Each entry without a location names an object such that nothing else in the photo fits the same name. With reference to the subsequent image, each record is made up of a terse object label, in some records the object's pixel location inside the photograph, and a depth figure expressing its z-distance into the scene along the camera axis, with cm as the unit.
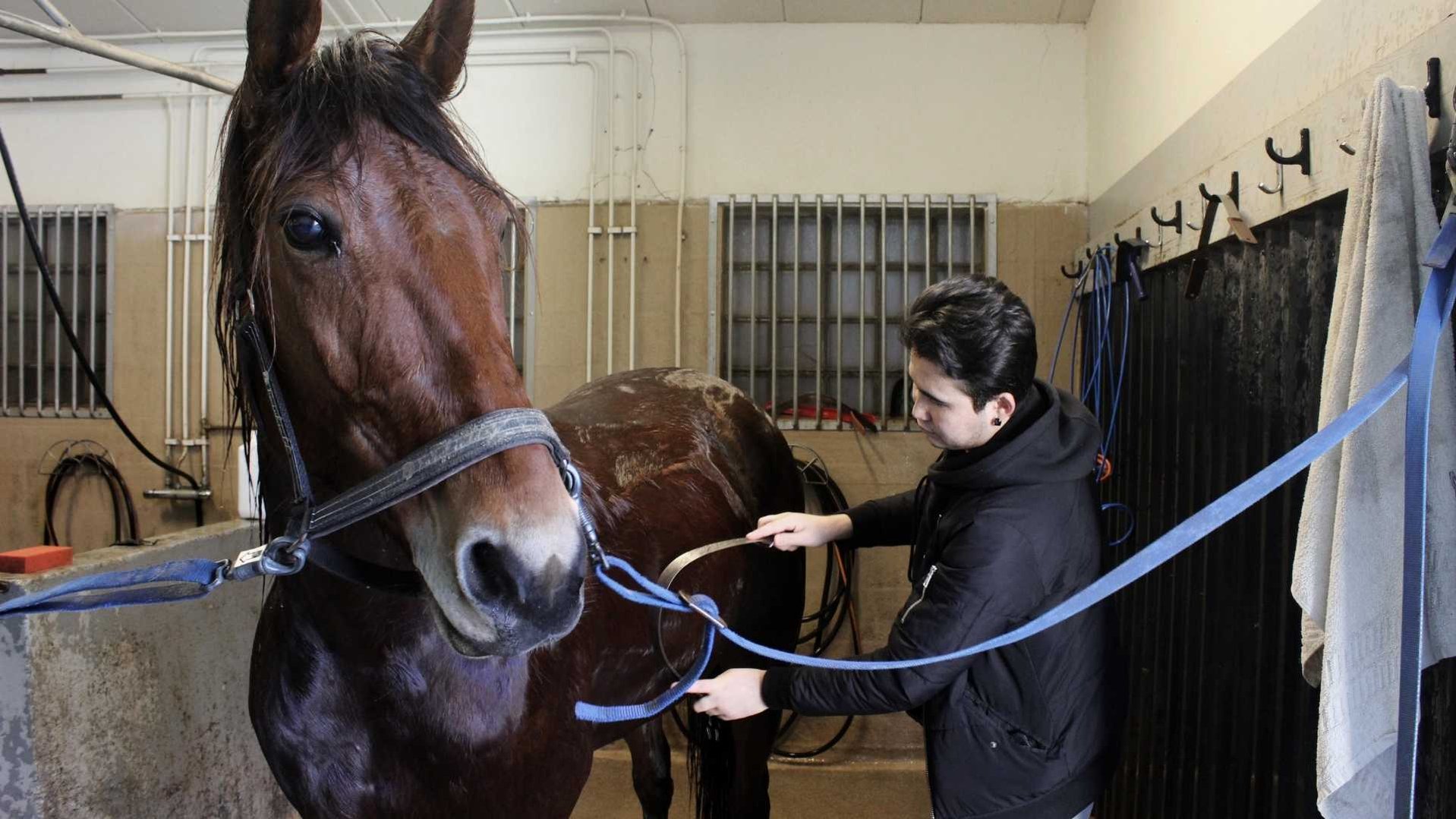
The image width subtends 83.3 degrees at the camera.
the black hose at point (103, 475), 395
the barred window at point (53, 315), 400
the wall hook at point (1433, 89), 112
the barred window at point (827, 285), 369
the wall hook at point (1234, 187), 191
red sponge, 189
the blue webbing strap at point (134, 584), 95
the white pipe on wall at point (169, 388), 399
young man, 120
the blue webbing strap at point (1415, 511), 88
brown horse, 87
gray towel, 107
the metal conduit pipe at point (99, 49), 188
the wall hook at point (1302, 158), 156
